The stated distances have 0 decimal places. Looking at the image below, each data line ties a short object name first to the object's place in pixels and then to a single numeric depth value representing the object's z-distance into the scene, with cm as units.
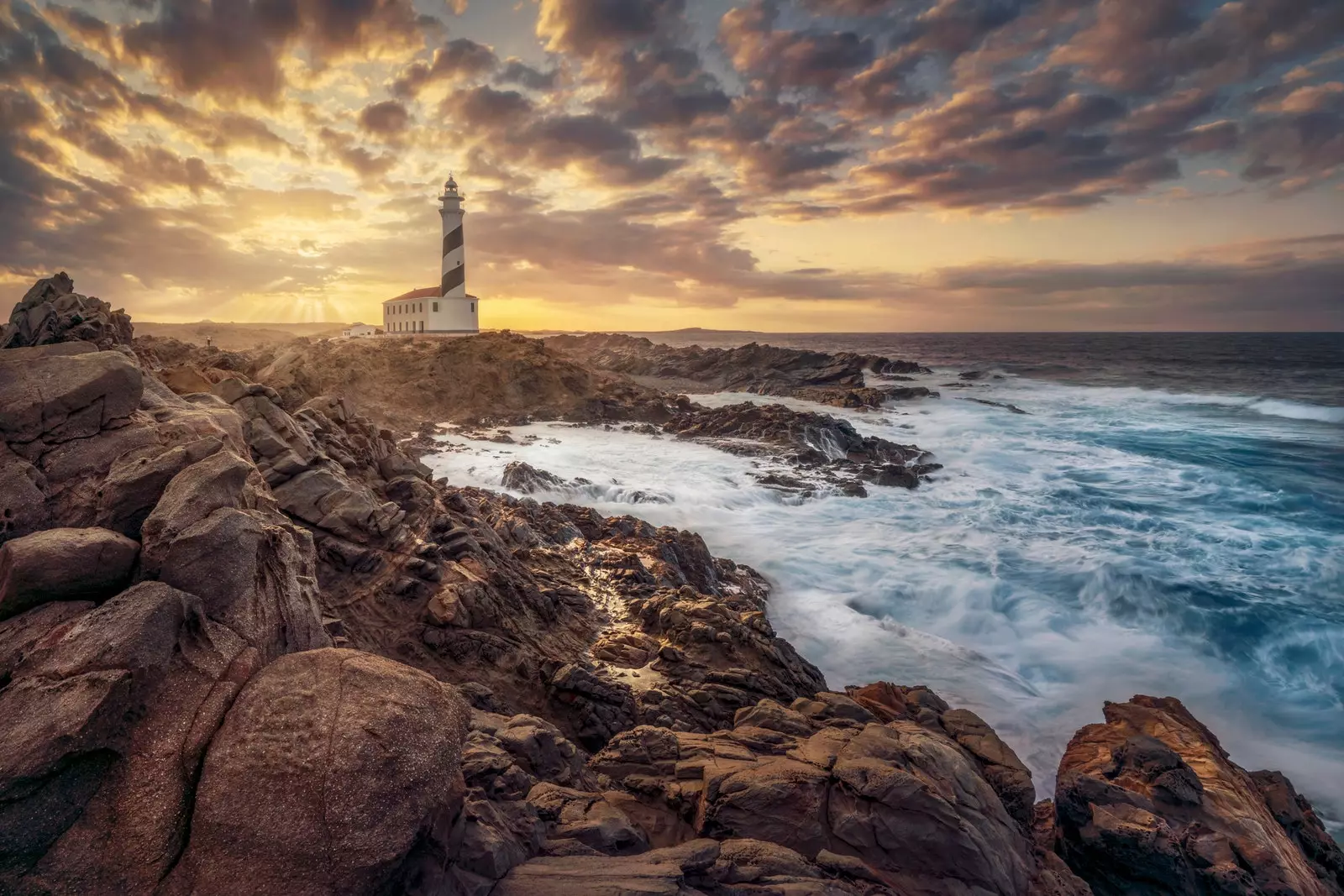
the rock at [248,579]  455
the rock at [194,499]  458
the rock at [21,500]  508
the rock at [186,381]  968
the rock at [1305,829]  741
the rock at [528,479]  1858
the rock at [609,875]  423
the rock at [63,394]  572
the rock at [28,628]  387
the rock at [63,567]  415
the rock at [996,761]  704
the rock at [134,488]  504
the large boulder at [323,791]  361
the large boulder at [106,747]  341
